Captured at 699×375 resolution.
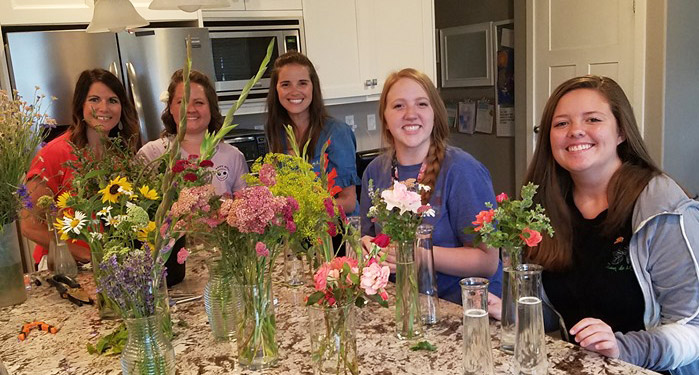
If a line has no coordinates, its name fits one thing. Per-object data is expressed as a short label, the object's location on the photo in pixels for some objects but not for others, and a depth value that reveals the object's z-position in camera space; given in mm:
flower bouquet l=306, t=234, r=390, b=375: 1041
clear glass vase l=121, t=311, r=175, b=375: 1122
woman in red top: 1997
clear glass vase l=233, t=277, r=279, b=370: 1190
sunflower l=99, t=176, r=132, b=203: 1325
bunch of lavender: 1076
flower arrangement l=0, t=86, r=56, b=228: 1621
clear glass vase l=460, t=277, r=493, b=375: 1064
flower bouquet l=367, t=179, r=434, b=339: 1210
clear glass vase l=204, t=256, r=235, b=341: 1352
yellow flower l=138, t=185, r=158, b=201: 1325
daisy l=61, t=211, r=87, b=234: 1332
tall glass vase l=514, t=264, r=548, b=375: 1083
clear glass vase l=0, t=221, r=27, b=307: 1693
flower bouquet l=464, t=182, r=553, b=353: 1079
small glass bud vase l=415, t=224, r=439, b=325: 1327
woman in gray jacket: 1377
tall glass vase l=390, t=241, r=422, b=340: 1302
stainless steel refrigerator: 2758
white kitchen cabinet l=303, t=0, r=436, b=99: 3633
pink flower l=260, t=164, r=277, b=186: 1171
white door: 3521
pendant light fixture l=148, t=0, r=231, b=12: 1803
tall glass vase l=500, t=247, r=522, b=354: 1135
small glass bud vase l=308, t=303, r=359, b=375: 1079
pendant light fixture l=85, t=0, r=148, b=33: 1801
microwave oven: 3320
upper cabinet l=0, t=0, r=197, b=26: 2771
